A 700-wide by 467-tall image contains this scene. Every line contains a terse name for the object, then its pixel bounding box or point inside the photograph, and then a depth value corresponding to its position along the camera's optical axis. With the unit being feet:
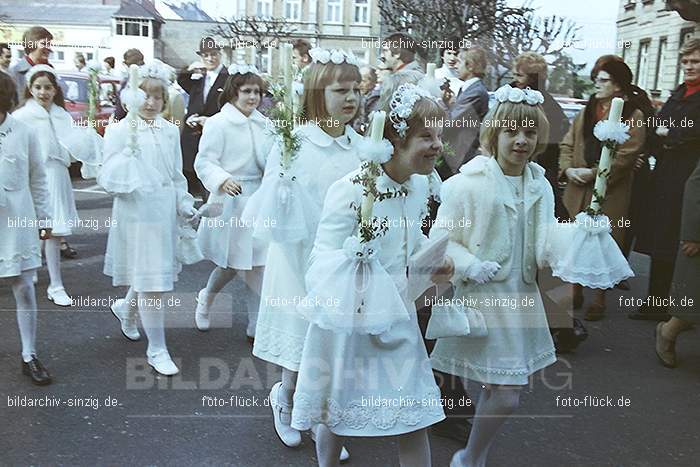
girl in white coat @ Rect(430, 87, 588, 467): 10.63
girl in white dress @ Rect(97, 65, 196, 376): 15.15
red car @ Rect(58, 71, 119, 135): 42.98
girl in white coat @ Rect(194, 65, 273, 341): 16.11
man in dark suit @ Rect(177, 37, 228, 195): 24.93
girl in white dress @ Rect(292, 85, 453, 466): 8.98
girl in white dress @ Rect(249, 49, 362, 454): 11.79
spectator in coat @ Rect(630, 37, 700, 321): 18.66
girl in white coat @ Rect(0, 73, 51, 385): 13.85
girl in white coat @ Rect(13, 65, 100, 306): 19.70
